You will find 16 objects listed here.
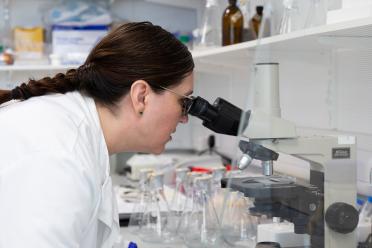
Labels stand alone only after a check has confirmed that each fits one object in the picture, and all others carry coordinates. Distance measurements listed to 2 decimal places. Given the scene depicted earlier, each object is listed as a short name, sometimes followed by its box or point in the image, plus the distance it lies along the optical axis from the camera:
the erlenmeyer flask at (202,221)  1.52
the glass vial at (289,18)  1.26
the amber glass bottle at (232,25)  2.07
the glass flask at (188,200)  1.72
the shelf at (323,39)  1.07
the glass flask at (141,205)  1.88
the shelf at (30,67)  3.08
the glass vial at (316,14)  1.19
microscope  1.07
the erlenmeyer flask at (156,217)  1.72
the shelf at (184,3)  3.32
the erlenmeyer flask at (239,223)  1.28
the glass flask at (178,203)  1.76
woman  1.03
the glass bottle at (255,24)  1.46
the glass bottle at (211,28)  2.24
